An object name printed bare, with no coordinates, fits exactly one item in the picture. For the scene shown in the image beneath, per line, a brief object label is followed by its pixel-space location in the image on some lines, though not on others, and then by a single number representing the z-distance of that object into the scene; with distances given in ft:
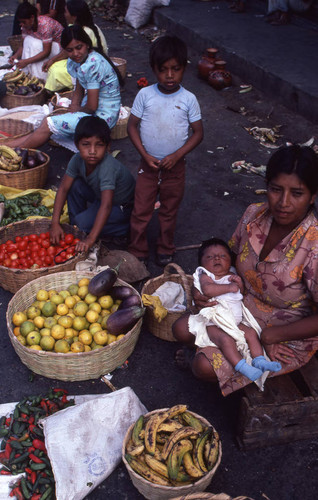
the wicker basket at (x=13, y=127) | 19.49
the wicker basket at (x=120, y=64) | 24.77
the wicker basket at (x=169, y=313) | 10.84
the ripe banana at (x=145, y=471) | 7.76
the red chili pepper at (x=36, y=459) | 8.53
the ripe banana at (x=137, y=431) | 8.24
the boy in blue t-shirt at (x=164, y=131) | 12.11
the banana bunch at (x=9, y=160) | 16.75
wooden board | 8.62
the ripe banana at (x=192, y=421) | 8.46
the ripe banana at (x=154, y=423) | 8.08
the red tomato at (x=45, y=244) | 13.43
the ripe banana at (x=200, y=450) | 7.93
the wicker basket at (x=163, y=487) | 7.58
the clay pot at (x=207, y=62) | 27.25
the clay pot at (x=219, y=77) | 26.66
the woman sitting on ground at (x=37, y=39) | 23.70
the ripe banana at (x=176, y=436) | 8.01
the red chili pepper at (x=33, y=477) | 8.35
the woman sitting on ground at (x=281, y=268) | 8.01
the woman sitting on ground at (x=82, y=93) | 16.33
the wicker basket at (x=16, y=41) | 27.37
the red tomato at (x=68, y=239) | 13.43
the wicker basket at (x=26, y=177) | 16.47
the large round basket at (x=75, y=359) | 9.95
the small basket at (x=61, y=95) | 20.36
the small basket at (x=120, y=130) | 21.49
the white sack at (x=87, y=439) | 8.28
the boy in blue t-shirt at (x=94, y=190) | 12.57
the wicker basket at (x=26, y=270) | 12.28
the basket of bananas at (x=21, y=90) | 22.71
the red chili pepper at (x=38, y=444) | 8.79
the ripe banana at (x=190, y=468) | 7.73
